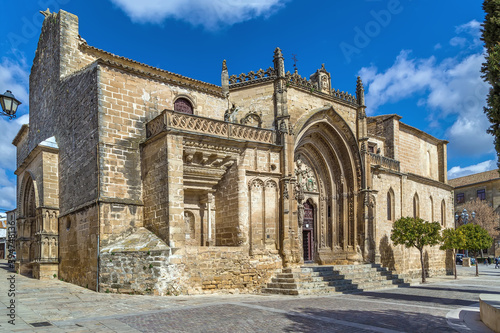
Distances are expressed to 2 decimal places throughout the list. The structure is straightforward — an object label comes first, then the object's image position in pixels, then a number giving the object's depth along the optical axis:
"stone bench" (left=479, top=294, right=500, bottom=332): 7.60
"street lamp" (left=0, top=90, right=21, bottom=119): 8.65
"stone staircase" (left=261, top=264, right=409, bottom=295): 15.52
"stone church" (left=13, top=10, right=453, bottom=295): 14.12
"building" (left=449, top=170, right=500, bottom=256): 48.47
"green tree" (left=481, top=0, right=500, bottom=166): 7.75
